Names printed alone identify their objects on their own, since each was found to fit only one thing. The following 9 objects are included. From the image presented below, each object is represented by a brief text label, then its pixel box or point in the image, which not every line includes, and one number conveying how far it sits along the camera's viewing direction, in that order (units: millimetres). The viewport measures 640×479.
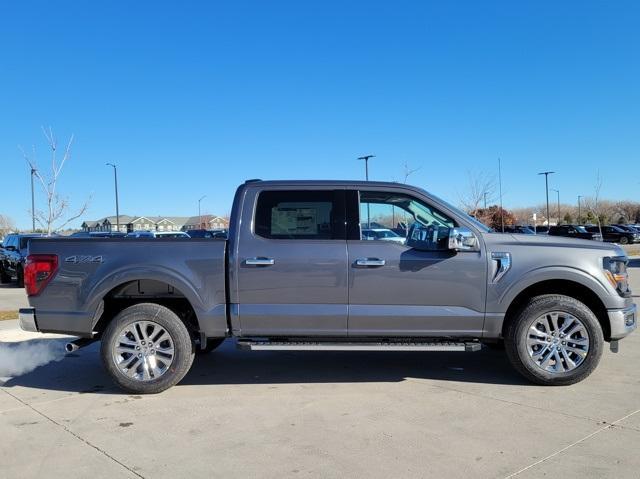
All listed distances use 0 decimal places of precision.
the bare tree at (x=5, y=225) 86875
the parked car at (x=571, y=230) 46212
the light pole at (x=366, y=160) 34403
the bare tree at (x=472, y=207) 30805
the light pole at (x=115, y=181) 42484
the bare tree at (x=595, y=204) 34219
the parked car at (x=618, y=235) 47906
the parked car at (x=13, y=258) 17688
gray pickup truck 5234
